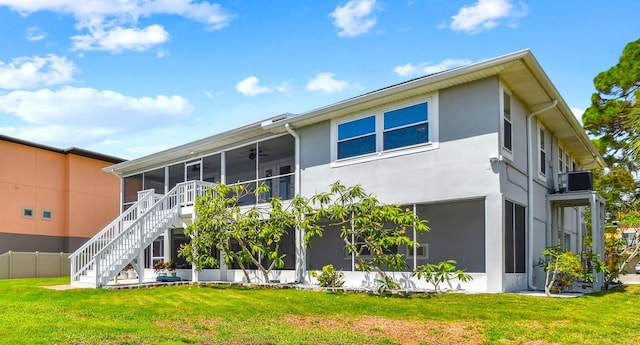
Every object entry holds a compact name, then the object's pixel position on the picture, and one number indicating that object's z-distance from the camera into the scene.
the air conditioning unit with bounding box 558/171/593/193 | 15.26
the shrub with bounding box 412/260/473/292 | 11.98
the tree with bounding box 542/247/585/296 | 11.94
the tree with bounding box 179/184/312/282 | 15.00
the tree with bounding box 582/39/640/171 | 23.28
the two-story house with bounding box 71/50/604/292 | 12.23
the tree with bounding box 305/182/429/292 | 12.60
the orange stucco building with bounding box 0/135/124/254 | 23.42
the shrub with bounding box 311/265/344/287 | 13.97
